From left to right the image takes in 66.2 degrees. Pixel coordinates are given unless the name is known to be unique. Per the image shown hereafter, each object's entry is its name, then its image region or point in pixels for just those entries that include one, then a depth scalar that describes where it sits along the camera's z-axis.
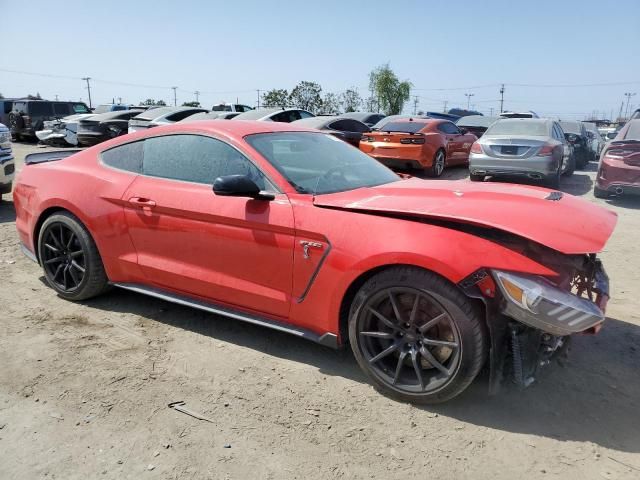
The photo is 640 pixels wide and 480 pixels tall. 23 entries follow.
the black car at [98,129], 16.83
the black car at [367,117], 15.76
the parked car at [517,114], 21.75
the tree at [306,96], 55.94
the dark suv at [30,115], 20.25
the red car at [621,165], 8.17
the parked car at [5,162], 7.53
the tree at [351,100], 57.01
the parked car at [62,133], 17.36
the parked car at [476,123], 15.84
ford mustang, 2.47
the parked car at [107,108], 25.11
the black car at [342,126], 11.81
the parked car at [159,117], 14.80
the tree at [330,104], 56.57
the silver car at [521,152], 9.18
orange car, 10.44
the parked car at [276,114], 12.86
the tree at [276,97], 56.34
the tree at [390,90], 58.28
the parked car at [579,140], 13.44
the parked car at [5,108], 21.72
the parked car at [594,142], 15.91
